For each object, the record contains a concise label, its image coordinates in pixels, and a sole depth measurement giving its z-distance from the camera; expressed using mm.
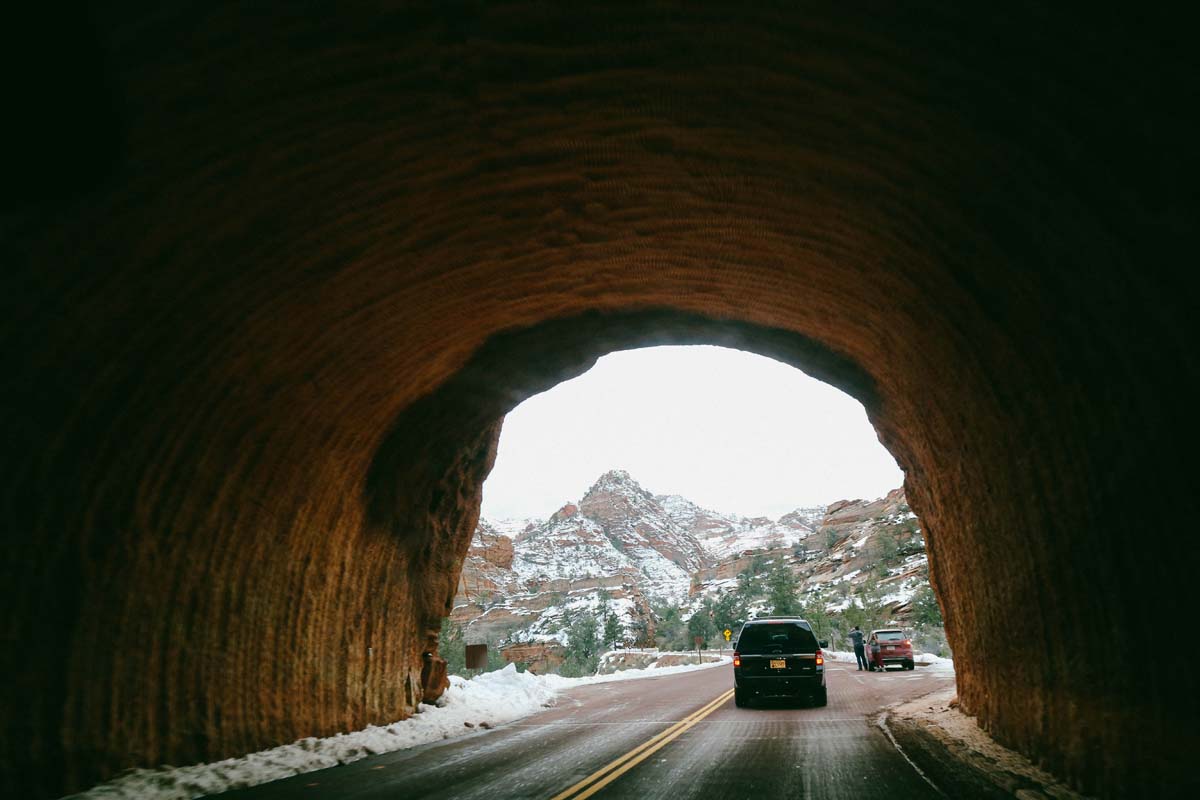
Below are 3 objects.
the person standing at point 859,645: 31188
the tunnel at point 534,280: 5105
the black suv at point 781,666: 15688
